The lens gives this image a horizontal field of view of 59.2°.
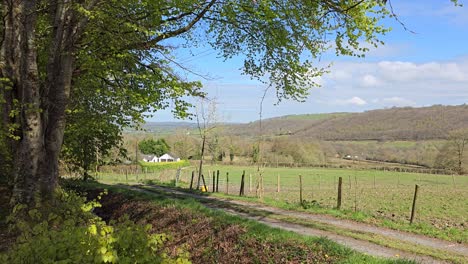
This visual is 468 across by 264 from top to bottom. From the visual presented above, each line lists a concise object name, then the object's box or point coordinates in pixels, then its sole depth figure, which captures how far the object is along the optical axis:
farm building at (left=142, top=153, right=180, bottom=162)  110.74
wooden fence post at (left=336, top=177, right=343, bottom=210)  18.03
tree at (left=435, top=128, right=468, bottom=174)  75.81
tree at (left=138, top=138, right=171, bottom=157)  112.31
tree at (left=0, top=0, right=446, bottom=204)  10.09
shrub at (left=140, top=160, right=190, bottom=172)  75.54
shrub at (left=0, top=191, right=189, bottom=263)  3.85
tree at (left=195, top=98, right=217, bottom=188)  27.91
